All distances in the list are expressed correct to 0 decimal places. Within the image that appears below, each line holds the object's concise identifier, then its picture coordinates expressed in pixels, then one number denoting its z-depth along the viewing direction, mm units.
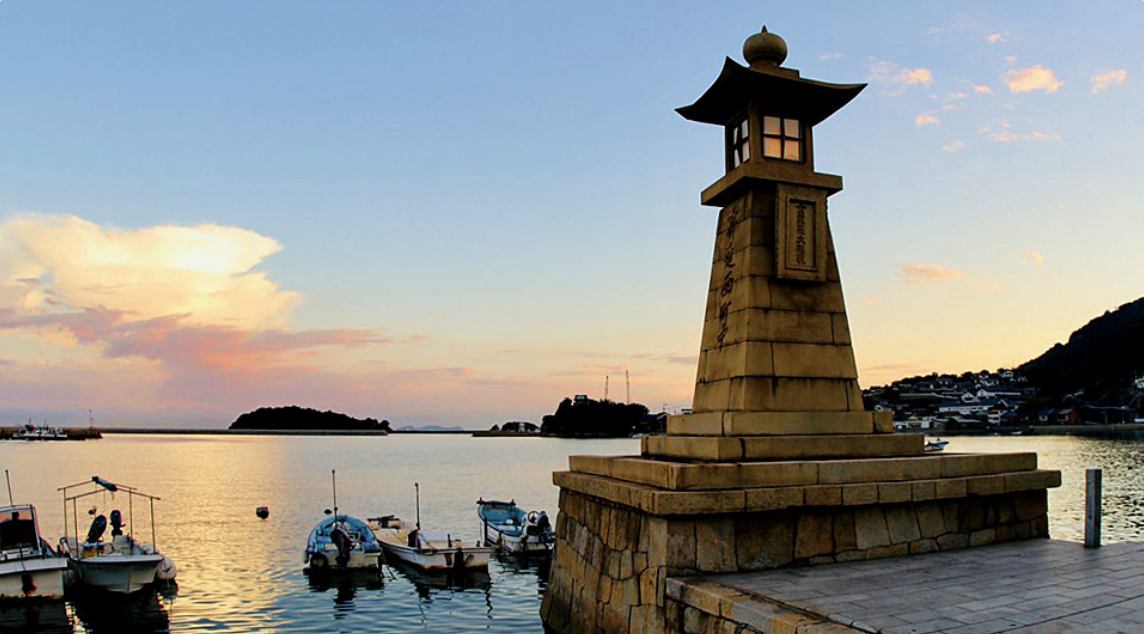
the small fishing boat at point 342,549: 23562
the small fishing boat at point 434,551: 22906
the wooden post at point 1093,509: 9938
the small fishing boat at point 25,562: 19219
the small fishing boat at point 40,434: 168125
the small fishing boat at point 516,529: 26094
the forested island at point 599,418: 158000
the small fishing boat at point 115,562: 20534
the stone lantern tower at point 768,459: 9047
